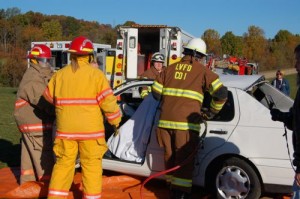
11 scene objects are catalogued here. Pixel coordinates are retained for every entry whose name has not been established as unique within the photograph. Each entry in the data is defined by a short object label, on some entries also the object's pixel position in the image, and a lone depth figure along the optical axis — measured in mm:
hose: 4559
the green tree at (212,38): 83550
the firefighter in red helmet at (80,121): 4160
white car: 4527
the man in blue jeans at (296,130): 2844
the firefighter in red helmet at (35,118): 5199
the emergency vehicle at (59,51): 17905
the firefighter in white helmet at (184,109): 4551
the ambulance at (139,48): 12344
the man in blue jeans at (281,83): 10889
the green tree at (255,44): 84375
